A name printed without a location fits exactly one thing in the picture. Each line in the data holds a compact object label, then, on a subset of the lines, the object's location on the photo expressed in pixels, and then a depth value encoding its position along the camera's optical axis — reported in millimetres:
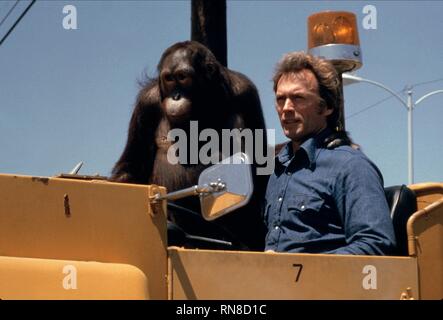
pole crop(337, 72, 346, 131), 5387
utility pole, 10544
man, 4650
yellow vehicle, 3735
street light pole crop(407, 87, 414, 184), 25310
